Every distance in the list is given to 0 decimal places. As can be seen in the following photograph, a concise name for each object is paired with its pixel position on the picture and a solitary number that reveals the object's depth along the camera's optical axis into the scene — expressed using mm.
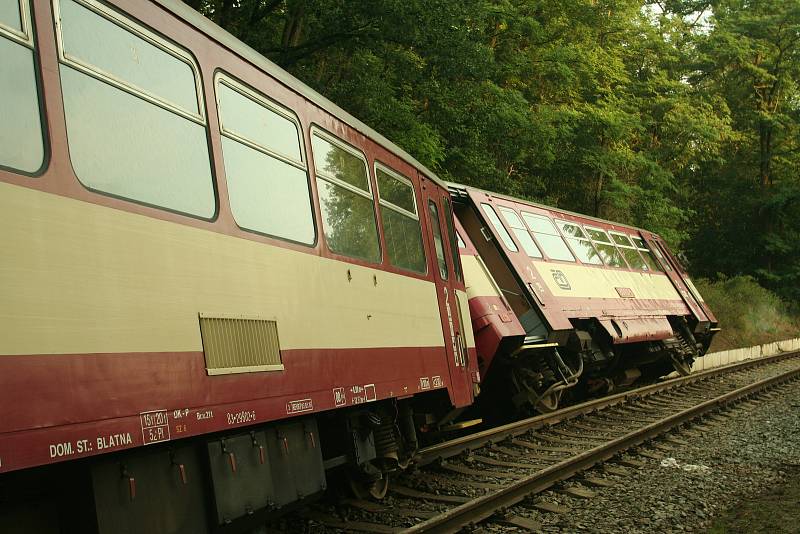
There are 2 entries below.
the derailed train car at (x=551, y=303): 11969
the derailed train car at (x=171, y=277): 3359
